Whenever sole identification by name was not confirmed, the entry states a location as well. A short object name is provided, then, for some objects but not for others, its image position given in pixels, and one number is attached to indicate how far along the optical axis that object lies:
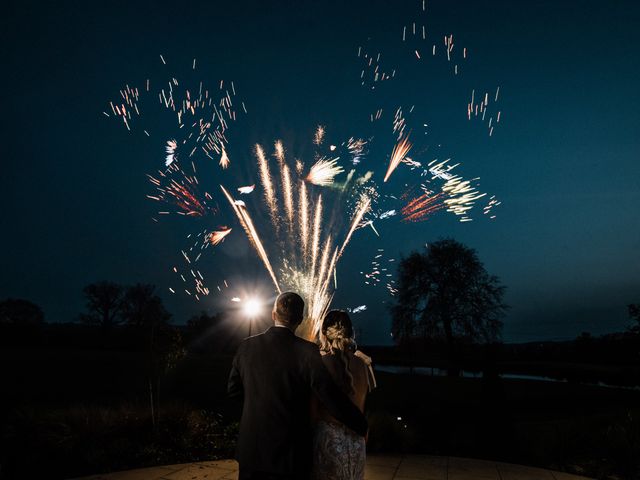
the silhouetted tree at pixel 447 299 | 38.28
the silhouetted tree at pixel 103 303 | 84.81
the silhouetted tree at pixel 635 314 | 35.22
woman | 3.82
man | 3.09
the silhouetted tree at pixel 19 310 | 92.62
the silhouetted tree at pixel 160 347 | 9.67
